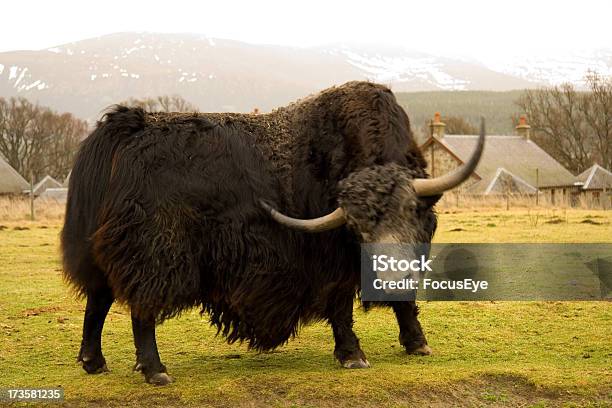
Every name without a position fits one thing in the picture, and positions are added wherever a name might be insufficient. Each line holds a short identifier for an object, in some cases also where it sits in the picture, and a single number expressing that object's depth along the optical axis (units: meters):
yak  6.61
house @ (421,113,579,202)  42.53
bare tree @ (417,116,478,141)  80.38
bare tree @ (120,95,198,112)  74.00
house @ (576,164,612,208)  48.91
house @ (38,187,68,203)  52.59
